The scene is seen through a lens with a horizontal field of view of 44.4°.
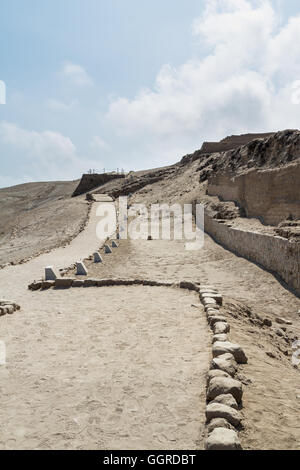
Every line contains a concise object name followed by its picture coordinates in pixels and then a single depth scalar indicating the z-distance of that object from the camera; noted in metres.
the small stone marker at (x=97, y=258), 14.41
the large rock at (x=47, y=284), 9.76
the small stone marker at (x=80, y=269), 11.67
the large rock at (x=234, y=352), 4.82
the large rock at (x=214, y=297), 7.74
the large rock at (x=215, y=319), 6.18
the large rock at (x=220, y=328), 5.67
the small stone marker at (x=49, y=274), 10.10
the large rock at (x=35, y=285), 9.76
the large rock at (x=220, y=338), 5.28
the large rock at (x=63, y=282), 9.82
